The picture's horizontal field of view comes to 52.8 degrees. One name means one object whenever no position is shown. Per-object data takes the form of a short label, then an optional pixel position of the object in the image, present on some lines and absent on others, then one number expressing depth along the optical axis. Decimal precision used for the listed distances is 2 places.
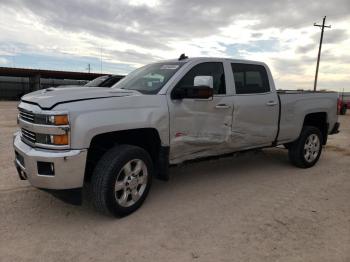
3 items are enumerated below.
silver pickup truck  3.63
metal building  36.53
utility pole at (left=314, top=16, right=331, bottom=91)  34.72
